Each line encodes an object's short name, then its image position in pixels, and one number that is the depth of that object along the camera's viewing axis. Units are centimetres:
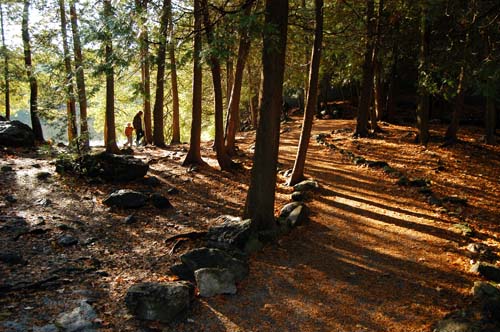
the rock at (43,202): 964
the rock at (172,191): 1138
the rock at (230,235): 741
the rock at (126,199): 988
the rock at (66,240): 755
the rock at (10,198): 956
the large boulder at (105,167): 1168
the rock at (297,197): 1066
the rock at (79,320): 478
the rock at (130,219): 907
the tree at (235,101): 1259
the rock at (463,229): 812
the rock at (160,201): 1012
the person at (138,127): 2030
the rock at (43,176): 1151
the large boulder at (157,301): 523
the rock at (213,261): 645
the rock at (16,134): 1537
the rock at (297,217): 874
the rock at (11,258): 647
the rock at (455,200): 998
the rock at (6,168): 1188
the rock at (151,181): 1188
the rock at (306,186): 1137
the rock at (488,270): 631
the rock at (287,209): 916
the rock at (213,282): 594
